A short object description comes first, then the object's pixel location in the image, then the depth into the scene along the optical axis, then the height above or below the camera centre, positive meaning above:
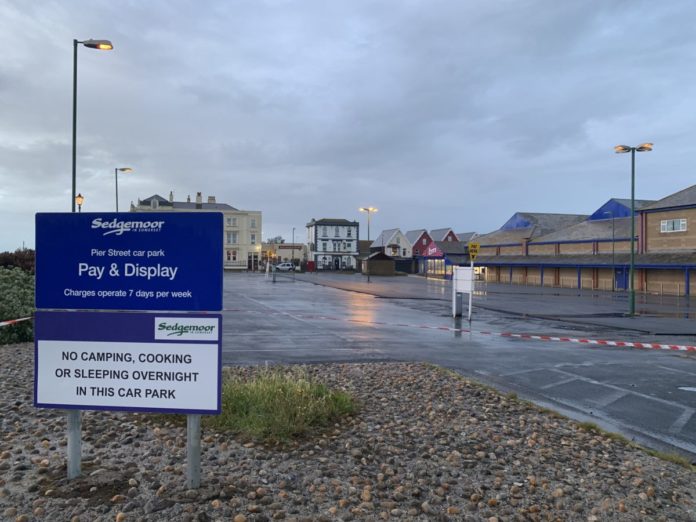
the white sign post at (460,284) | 20.39 -1.03
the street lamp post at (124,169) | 28.95 +4.93
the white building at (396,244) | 103.06 +2.77
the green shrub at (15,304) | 12.13 -1.30
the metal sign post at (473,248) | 22.39 +0.43
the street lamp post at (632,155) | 23.94 +5.07
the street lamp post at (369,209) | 55.06 +5.18
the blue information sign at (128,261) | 4.36 -0.05
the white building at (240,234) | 100.62 +4.40
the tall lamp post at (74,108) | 15.82 +4.63
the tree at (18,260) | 21.26 -0.23
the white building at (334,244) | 108.06 +2.76
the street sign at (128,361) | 4.31 -0.91
